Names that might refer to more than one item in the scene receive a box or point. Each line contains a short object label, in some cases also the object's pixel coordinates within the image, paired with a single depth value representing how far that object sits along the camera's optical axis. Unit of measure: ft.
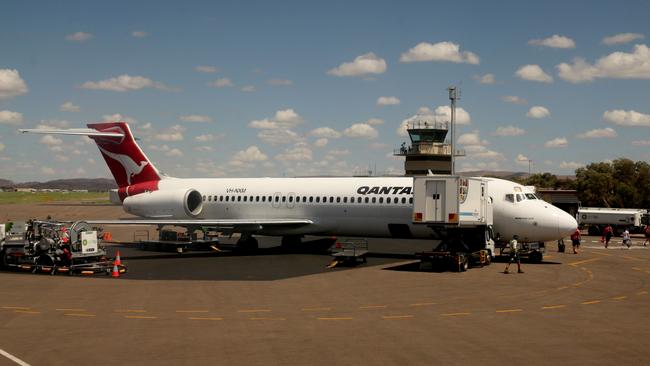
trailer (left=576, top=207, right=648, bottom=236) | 195.62
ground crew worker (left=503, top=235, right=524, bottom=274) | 93.45
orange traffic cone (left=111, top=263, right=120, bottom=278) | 90.58
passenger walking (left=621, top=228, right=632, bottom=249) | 145.49
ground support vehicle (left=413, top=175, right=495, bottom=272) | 97.86
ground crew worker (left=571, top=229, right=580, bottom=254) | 128.62
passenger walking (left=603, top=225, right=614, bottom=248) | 151.02
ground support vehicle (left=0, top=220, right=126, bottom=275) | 94.17
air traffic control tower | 276.00
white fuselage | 107.14
